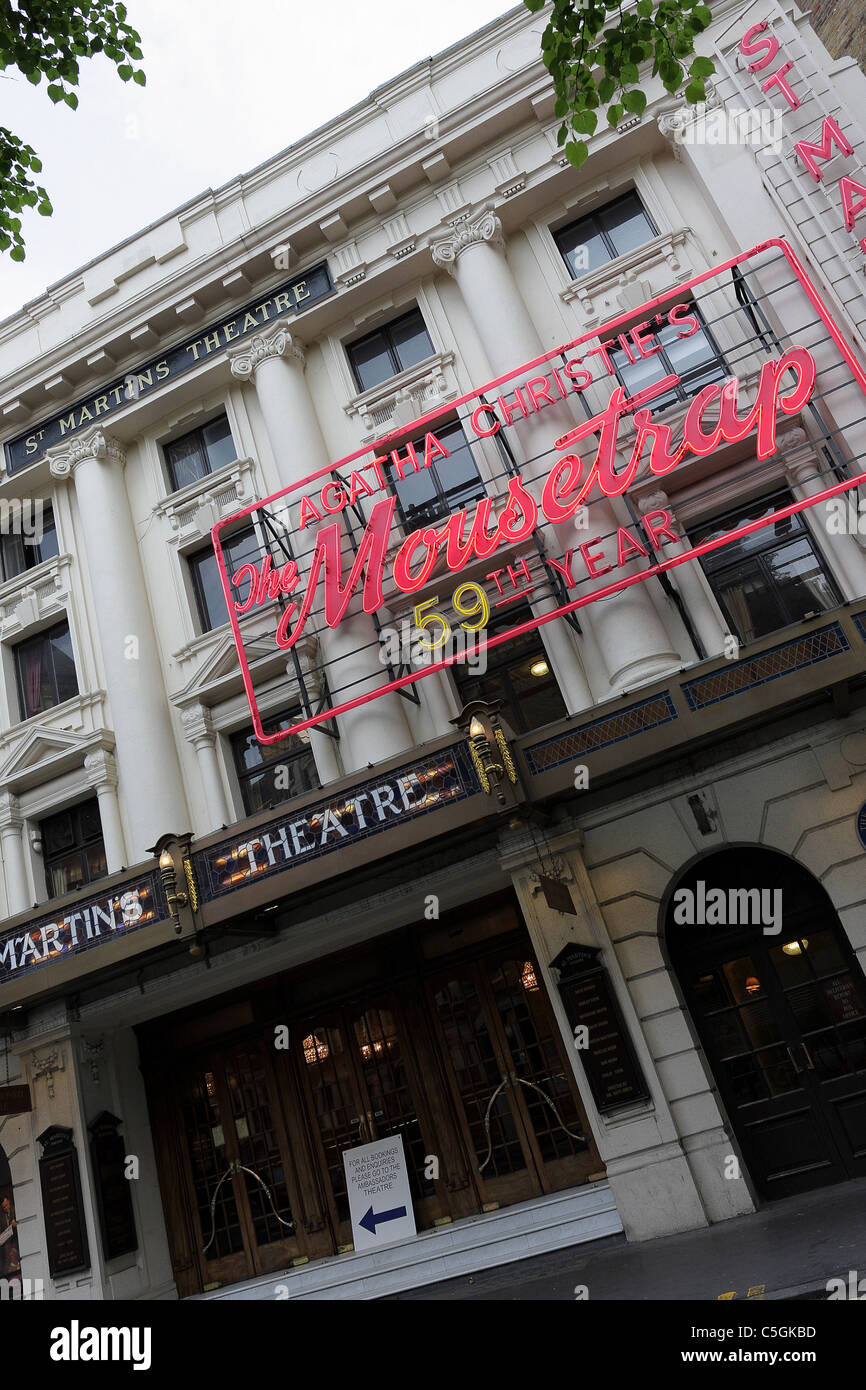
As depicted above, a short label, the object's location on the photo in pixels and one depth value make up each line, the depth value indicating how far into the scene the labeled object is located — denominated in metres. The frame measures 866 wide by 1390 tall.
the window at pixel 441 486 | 15.77
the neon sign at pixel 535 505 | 12.69
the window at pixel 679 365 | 14.48
